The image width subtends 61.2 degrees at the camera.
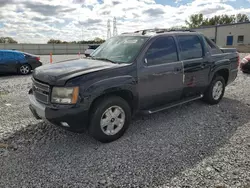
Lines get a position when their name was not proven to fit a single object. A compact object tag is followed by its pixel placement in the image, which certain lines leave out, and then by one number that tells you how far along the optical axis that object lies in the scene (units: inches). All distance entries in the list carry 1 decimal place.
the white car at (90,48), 730.1
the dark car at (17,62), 404.8
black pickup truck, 121.8
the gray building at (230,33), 1538.5
